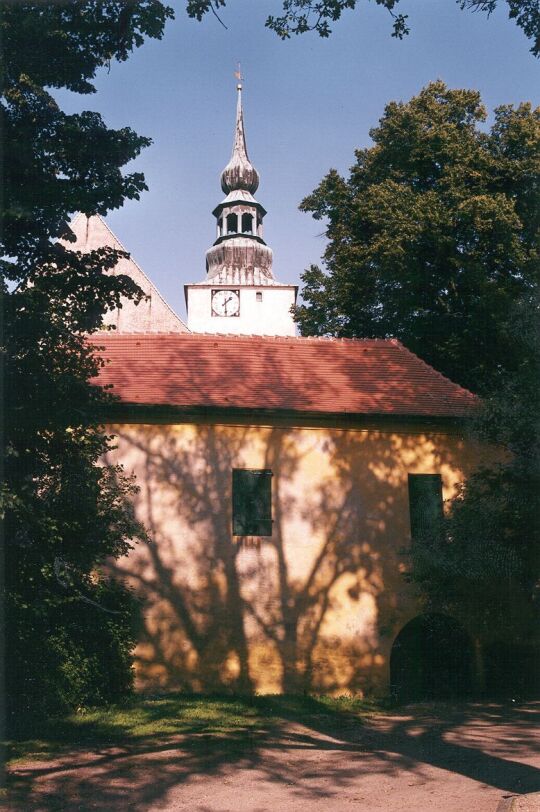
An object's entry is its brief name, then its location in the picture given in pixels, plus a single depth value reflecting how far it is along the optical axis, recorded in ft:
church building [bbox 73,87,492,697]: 53.78
